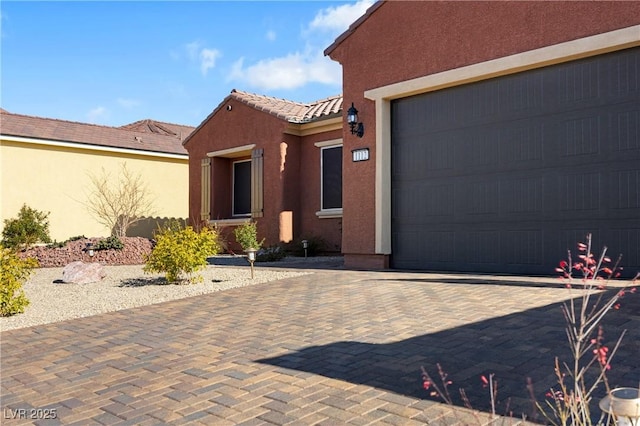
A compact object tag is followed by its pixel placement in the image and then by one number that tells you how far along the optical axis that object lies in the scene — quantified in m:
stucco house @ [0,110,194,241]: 17.00
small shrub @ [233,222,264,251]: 12.80
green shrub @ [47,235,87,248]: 13.34
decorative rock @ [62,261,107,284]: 9.45
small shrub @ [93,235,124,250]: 13.30
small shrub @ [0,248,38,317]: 6.48
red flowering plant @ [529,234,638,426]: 1.89
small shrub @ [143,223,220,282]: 8.33
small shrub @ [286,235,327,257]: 13.75
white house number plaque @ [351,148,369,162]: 10.33
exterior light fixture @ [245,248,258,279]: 9.11
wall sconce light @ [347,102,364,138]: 10.45
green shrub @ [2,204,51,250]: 16.03
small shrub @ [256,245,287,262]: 12.95
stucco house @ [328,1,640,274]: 7.51
